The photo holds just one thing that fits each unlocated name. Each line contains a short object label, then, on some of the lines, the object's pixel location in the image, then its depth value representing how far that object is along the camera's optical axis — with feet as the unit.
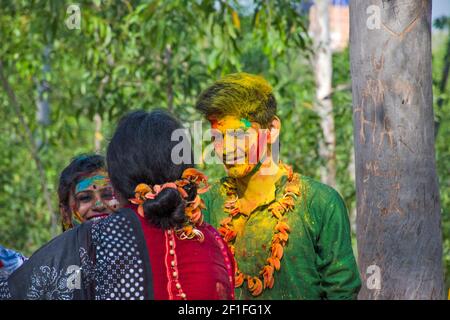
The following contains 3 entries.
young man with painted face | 18.10
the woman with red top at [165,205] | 14.50
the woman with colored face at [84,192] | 20.21
